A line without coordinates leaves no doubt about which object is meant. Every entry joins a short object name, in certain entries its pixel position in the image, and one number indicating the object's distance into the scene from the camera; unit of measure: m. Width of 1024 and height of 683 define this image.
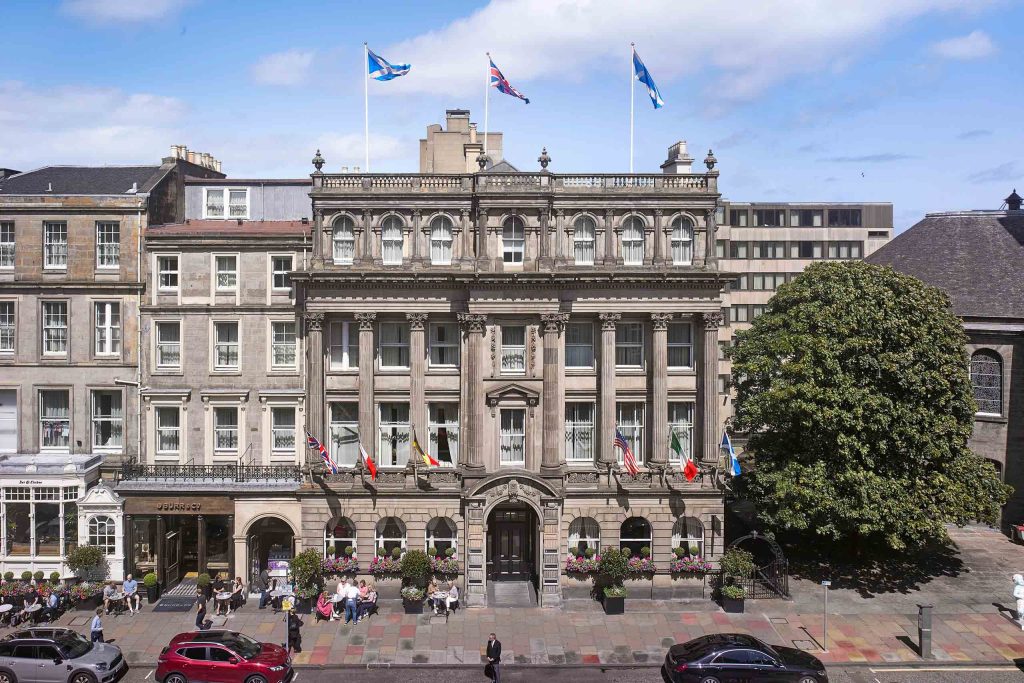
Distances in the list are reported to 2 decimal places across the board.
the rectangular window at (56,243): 42.75
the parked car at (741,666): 29.62
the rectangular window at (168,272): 42.72
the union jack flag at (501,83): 40.97
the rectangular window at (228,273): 42.69
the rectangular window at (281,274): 42.50
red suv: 30.11
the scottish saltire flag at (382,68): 40.75
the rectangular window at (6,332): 42.69
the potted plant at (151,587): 39.28
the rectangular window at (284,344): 42.56
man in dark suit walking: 31.16
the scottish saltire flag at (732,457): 38.44
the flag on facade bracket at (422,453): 39.75
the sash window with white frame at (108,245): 42.78
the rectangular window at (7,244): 42.81
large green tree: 38.50
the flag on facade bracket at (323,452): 39.47
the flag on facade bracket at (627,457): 40.00
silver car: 30.38
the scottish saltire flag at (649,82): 41.28
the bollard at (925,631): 33.53
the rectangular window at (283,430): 42.50
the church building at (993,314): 48.22
